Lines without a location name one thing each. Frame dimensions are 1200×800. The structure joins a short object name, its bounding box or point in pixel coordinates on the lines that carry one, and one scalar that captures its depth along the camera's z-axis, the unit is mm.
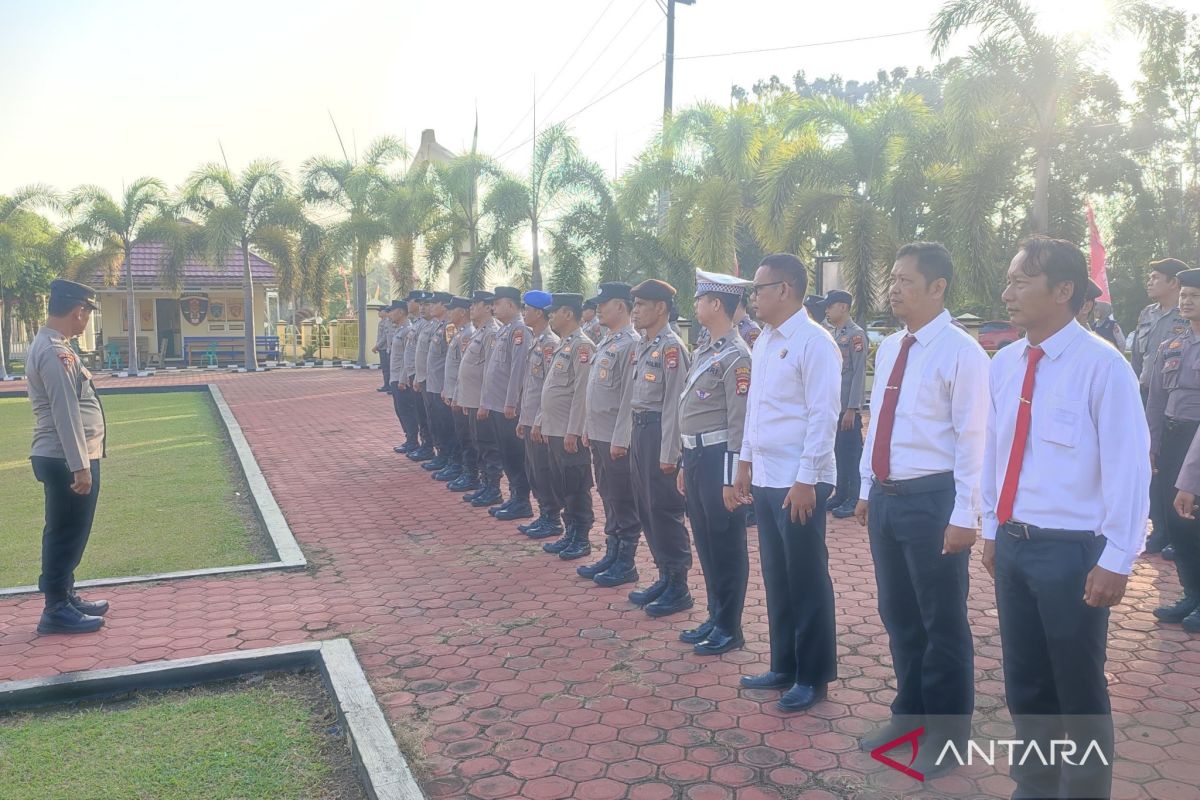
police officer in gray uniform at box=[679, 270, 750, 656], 4469
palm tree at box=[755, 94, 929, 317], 14812
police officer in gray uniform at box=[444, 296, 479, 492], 8898
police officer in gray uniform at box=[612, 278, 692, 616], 5156
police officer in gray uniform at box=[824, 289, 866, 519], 7562
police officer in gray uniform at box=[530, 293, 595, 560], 6449
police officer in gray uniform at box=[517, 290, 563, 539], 7043
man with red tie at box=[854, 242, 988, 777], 3184
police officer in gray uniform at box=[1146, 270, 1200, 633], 4797
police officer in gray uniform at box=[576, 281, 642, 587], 5805
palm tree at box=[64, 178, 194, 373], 24125
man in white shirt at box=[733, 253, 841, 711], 3717
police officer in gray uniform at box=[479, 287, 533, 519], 7805
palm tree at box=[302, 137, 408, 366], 24312
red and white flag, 11619
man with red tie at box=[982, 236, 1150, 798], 2537
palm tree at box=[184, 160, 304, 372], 24375
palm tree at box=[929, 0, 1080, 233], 12469
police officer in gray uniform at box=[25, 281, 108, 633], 4680
